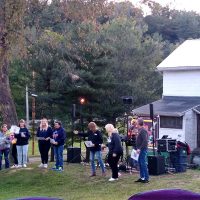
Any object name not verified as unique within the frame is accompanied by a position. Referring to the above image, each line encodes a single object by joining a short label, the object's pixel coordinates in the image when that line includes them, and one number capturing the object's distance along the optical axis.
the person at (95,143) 15.07
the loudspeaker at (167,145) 16.44
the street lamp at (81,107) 23.55
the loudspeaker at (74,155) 19.02
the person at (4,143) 17.78
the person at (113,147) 14.25
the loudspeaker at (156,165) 15.60
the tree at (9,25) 16.66
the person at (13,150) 17.22
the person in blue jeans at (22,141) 16.61
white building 22.31
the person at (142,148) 13.95
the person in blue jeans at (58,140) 15.87
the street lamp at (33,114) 26.87
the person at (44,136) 16.02
